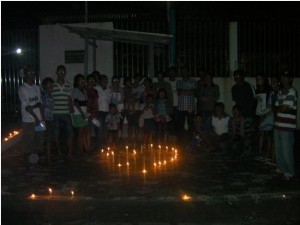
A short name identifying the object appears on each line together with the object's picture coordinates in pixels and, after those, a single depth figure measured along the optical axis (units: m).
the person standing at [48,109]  9.24
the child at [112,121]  10.97
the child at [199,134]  10.75
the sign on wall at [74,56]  14.02
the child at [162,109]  11.22
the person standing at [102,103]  10.68
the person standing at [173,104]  11.80
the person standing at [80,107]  9.85
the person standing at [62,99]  9.34
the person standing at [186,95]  11.45
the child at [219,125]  10.48
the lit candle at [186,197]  6.71
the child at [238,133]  9.97
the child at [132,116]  11.30
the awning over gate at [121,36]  11.60
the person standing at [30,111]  8.51
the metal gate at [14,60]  14.55
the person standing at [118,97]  11.06
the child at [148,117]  11.22
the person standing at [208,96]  11.23
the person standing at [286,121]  7.85
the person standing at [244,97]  10.47
